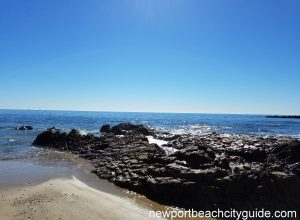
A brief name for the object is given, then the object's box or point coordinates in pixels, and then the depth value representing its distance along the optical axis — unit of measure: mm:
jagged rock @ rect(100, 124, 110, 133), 39198
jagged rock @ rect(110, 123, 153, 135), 34761
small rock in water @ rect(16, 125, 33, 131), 42592
